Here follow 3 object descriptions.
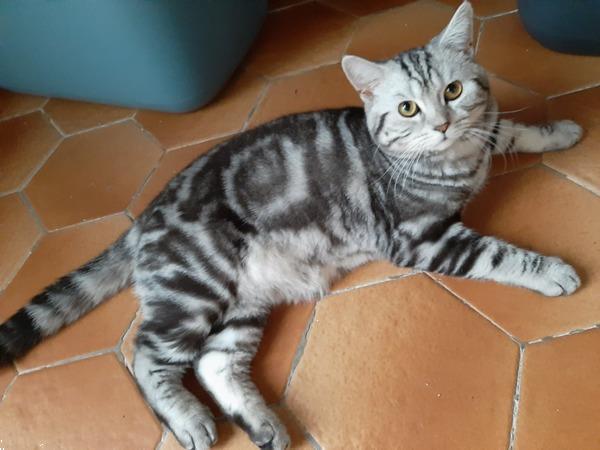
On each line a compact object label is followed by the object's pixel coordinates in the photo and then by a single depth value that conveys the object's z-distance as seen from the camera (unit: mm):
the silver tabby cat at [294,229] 495
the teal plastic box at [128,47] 707
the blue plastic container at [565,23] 648
